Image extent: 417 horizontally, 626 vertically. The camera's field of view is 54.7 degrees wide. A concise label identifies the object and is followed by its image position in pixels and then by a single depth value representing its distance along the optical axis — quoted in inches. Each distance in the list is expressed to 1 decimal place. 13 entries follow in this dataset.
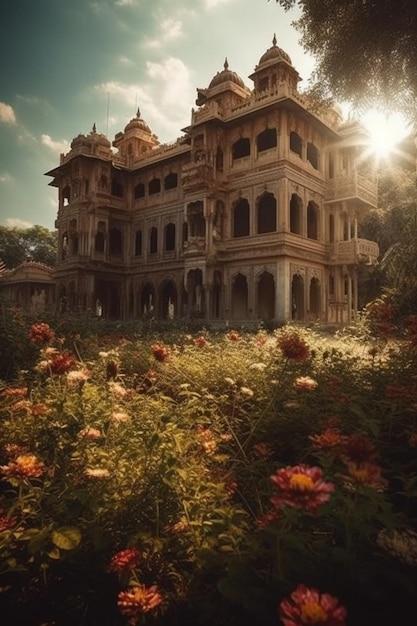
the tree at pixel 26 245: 1761.8
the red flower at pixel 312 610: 38.4
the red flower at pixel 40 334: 119.9
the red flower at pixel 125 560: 61.3
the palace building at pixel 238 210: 746.2
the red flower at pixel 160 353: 128.4
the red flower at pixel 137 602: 55.7
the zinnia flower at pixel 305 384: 105.5
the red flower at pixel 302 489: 44.5
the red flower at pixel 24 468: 69.7
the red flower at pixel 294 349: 110.0
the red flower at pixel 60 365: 101.6
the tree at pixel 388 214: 989.2
